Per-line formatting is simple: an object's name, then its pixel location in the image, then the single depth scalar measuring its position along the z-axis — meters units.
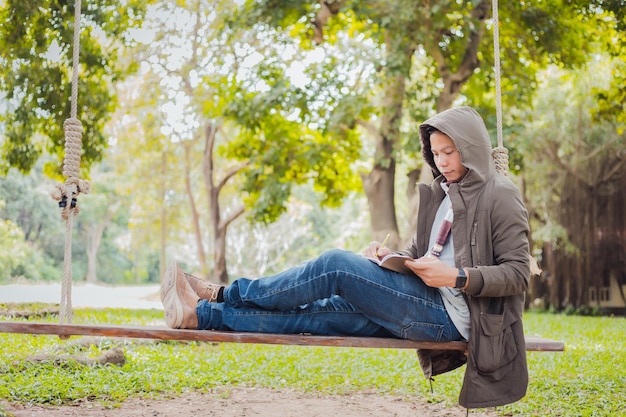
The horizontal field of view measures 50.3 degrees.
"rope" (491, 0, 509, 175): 2.73
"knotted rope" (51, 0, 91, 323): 2.75
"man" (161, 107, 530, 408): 2.09
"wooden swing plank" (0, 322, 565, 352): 2.10
